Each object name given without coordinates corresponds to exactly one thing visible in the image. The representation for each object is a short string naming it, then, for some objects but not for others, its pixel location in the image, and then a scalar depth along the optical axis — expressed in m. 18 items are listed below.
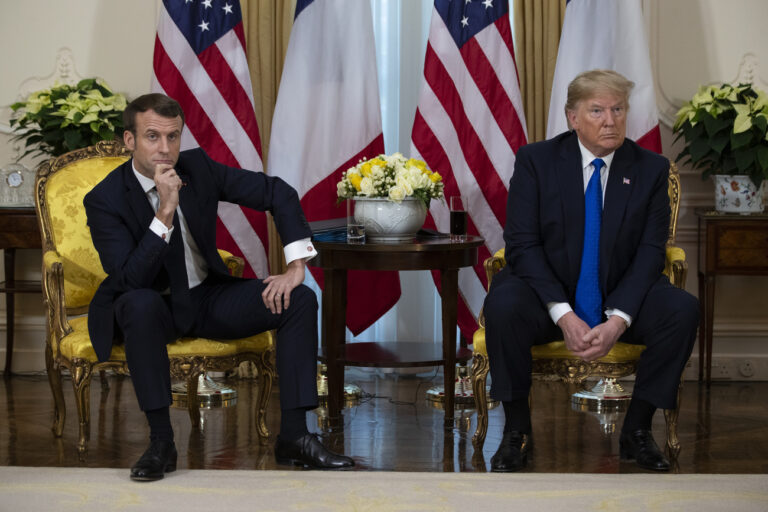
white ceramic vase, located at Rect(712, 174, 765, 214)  9.32
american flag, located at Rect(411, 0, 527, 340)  9.52
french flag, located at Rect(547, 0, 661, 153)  9.12
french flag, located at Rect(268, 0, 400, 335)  9.59
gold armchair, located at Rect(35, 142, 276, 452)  6.81
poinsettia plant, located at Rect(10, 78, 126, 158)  9.41
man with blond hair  6.54
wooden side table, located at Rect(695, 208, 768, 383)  9.27
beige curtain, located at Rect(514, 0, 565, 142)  9.93
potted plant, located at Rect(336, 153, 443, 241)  7.76
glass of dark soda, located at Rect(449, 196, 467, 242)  8.37
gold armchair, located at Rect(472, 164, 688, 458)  6.77
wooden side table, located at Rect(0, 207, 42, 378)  9.51
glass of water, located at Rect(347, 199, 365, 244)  7.77
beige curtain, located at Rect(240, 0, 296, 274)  10.08
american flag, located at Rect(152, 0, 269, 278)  9.68
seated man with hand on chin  6.33
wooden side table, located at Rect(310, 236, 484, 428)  7.55
